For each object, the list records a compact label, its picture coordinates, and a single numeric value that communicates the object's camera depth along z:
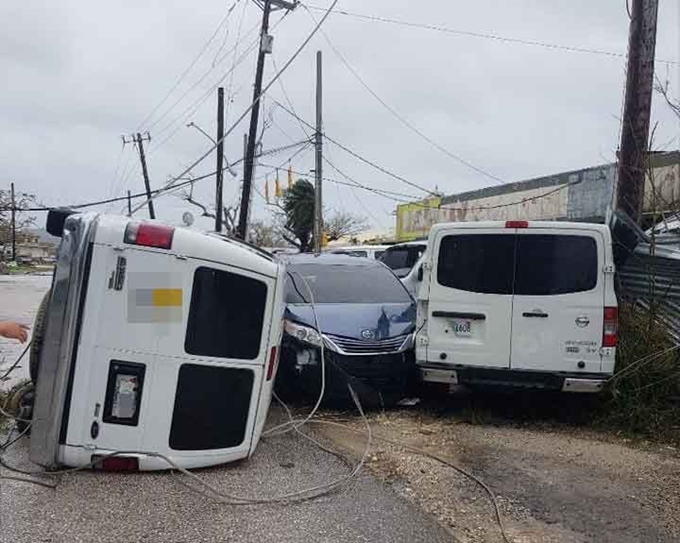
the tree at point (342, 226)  62.53
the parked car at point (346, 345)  7.01
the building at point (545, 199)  21.36
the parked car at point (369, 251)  17.14
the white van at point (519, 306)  6.62
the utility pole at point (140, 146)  50.64
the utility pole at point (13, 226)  35.76
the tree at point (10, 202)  29.76
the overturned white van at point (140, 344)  4.55
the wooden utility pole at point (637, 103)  8.23
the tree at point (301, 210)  47.66
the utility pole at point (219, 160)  29.16
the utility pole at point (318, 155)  26.15
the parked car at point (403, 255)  15.06
